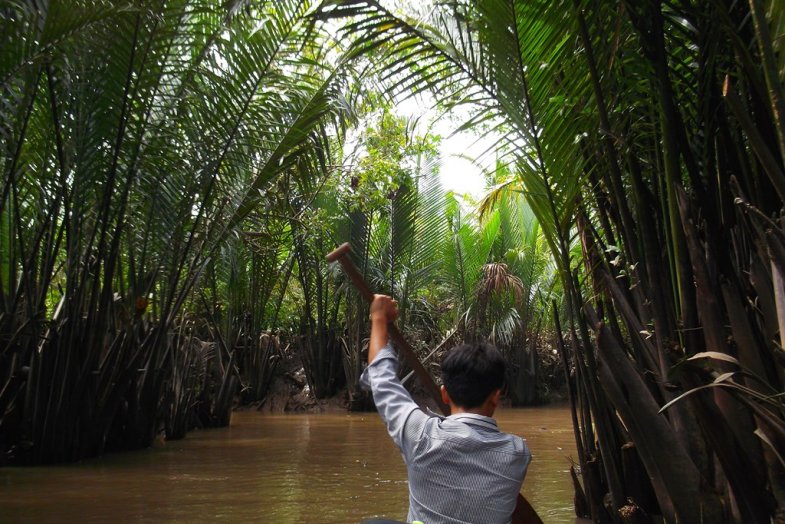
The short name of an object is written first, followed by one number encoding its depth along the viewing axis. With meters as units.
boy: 1.94
